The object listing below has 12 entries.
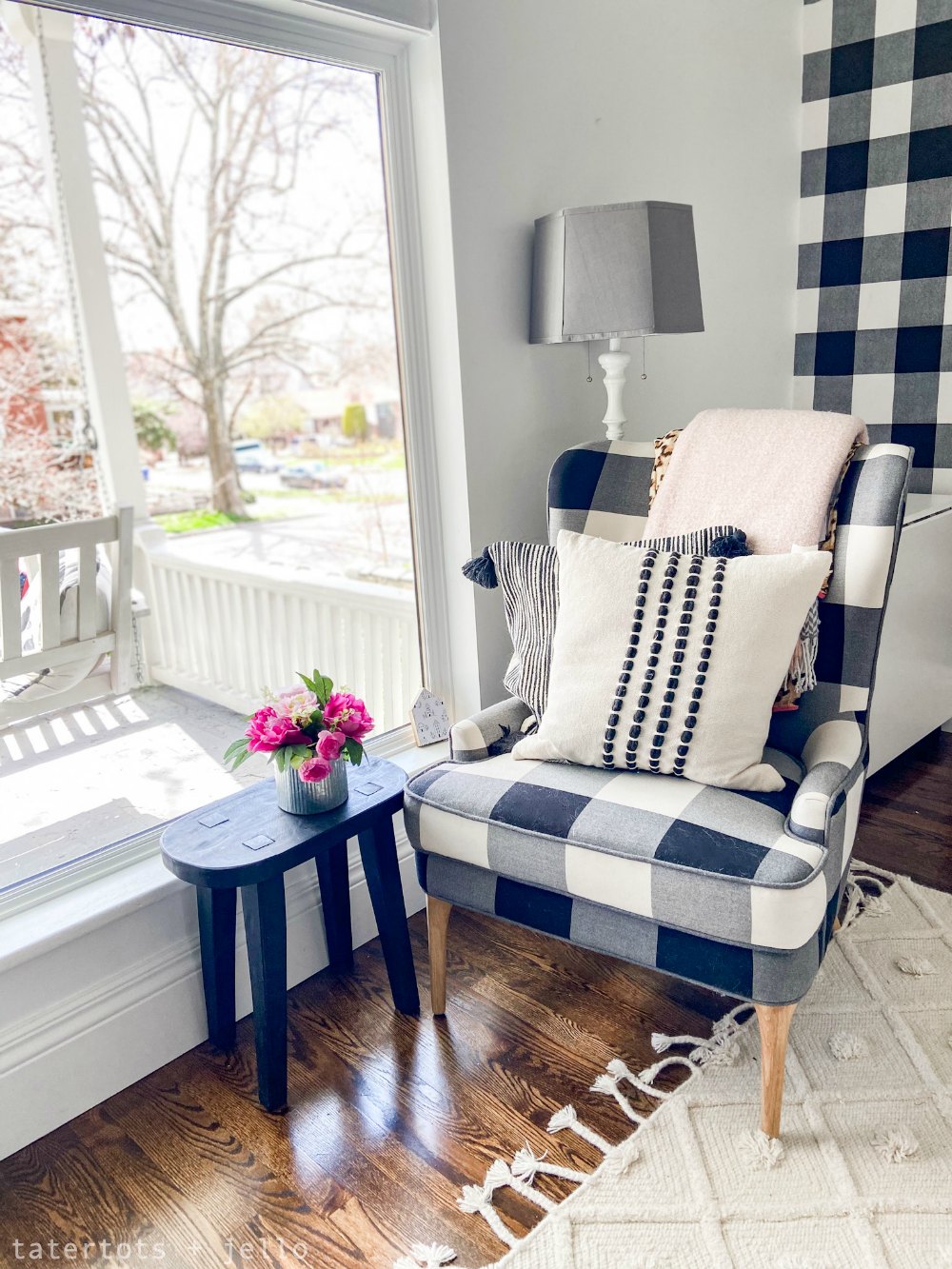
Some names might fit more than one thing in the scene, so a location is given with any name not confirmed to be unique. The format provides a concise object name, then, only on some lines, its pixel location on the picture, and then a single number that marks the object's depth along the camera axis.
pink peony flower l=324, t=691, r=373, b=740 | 1.73
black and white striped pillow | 1.84
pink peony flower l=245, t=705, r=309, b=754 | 1.67
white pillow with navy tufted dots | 1.63
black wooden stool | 1.60
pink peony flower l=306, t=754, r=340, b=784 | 1.67
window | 1.86
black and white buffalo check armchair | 1.44
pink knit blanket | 1.81
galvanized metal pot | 1.72
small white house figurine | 2.28
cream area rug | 1.35
